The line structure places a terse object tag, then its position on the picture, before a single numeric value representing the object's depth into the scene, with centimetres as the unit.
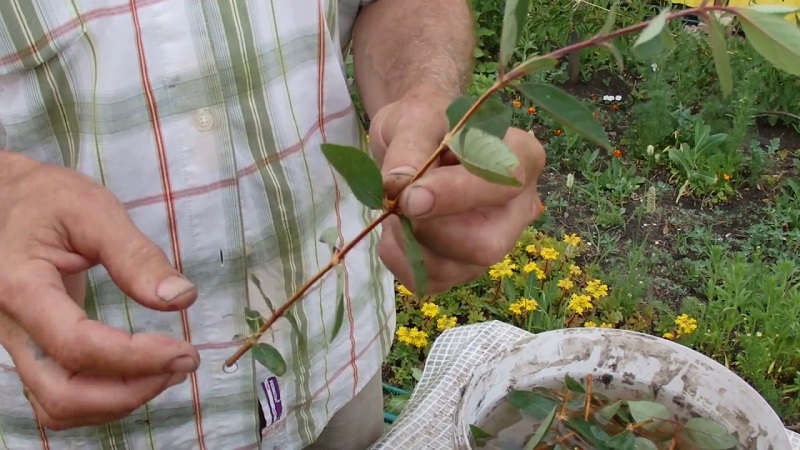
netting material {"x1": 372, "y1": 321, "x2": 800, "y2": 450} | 108
